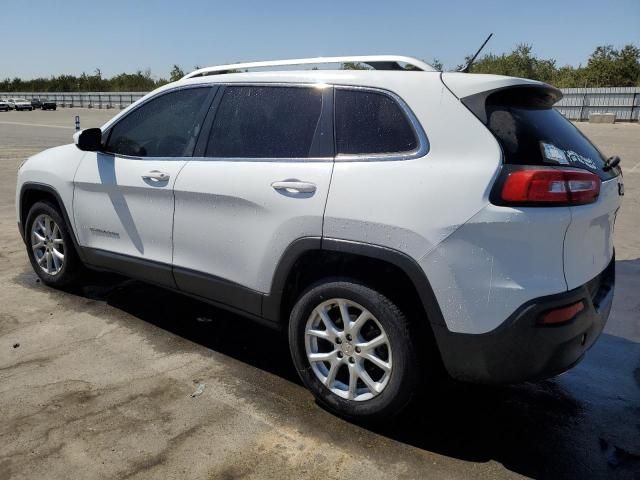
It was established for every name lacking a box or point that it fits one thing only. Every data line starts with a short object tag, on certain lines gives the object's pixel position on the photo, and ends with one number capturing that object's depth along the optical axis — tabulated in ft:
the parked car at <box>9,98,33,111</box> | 182.50
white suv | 8.19
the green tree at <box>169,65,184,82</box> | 218.09
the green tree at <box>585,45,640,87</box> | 156.76
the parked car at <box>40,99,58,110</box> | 189.06
